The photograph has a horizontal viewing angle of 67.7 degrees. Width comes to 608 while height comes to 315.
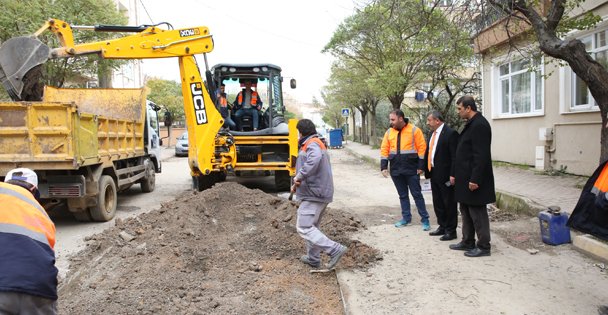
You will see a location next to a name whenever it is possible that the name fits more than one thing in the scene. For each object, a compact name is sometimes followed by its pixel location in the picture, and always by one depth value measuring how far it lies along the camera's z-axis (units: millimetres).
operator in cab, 11000
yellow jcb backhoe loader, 7613
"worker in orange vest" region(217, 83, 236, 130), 10277
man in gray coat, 4727
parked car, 25812
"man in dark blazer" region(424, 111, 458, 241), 5808
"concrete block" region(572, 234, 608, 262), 4867
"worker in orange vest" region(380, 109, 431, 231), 6438
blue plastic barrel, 5500
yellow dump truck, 7043
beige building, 9609
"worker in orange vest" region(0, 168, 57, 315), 2488
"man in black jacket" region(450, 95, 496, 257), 4910
